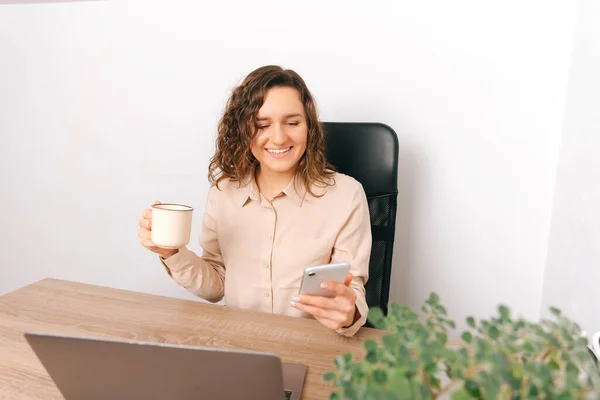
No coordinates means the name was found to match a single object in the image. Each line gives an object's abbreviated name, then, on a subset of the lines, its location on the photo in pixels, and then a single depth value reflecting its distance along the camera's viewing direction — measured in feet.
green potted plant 1.18
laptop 1.88
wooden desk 2.70
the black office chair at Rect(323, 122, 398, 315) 4.63
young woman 4.32
